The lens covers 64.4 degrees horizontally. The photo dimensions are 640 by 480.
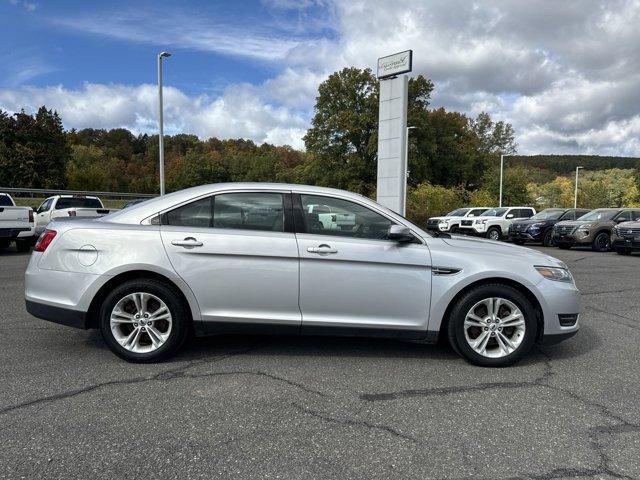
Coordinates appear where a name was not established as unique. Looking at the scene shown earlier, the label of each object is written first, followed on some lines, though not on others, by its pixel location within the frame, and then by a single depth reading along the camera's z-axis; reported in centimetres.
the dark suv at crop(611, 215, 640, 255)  1587
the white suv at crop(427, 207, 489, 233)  2697
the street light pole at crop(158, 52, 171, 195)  2305
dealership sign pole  1814
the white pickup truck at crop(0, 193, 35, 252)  1289
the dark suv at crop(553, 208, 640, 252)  1800
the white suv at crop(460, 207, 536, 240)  2525
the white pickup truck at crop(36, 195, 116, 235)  1555
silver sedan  432
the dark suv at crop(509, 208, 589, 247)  2081
